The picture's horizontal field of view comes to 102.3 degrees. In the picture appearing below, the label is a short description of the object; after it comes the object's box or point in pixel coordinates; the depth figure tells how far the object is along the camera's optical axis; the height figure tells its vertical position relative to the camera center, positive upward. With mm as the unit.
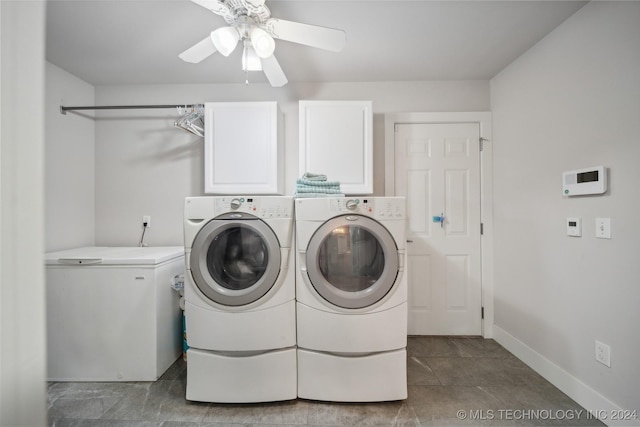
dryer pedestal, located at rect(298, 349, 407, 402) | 1558 -985
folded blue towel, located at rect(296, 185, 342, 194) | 1736 +175
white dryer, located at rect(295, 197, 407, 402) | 1558 -520
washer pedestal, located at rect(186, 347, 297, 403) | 1559 -984
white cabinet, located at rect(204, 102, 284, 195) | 2166 +605
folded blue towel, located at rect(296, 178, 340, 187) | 1752 +218
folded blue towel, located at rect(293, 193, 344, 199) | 1727 +134
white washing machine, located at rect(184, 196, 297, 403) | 1560 -585
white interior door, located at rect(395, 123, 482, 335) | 2426 -86
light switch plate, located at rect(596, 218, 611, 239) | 1419 -74
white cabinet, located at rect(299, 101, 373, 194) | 2178 +620
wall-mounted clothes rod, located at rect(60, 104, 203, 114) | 2247 +971
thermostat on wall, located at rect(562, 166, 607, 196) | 1429 +199
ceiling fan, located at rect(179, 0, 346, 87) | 1209 +925
